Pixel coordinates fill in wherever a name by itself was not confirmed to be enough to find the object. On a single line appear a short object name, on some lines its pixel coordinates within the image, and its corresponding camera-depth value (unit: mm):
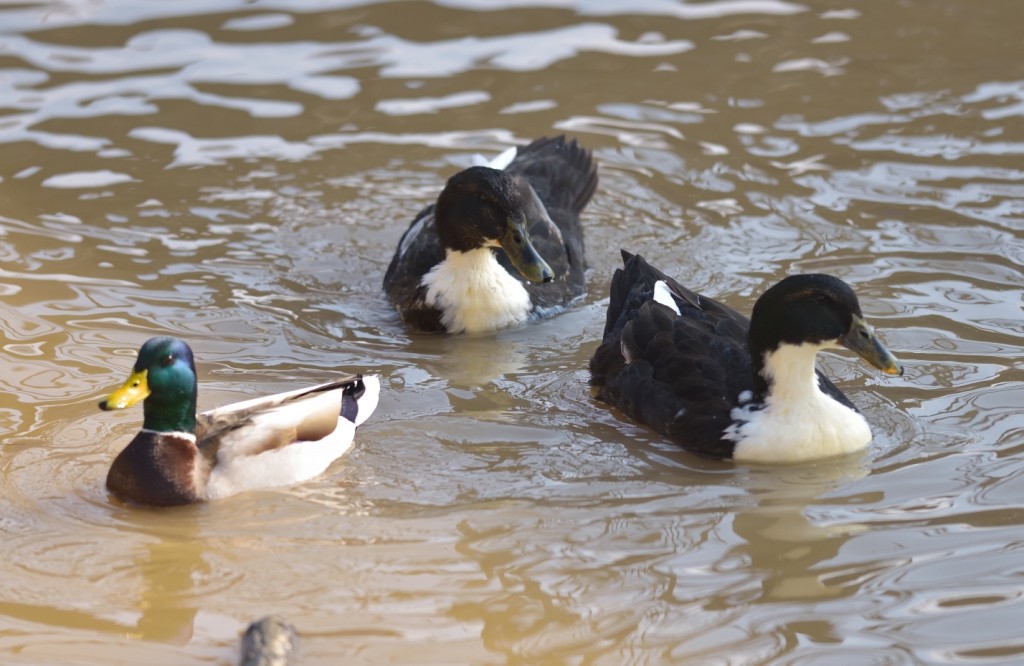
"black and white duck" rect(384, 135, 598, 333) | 18344
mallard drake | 13945
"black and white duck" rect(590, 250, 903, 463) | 14797
